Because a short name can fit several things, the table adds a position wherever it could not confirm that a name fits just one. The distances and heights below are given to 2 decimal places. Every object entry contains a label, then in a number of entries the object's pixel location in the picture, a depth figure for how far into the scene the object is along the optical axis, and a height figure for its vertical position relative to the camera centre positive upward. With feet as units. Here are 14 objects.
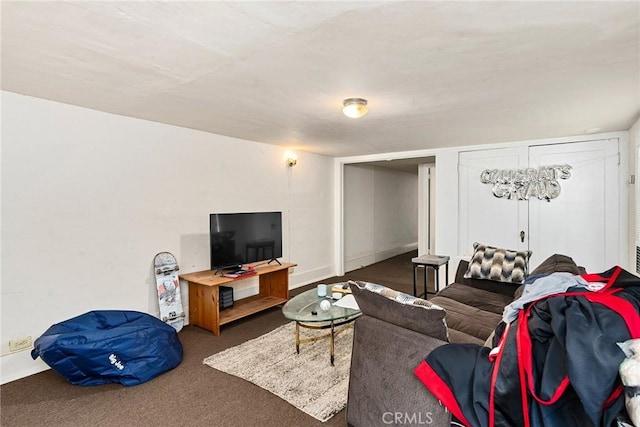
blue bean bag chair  7.84 -3.45
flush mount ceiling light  8.63 +2.75
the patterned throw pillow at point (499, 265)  10.59 -1.89
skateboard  11.17 -2.69
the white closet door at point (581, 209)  12.68 -0.06
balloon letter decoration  13.58 +1.19
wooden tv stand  11.19 -3.35
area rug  7.50 -4.29
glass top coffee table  8.82 -2.89
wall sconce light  16.46 +2.55
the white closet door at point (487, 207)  14.40 +0.06
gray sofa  5.28 -2.66
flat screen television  11.75 -1.04
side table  13.53 -2.22
